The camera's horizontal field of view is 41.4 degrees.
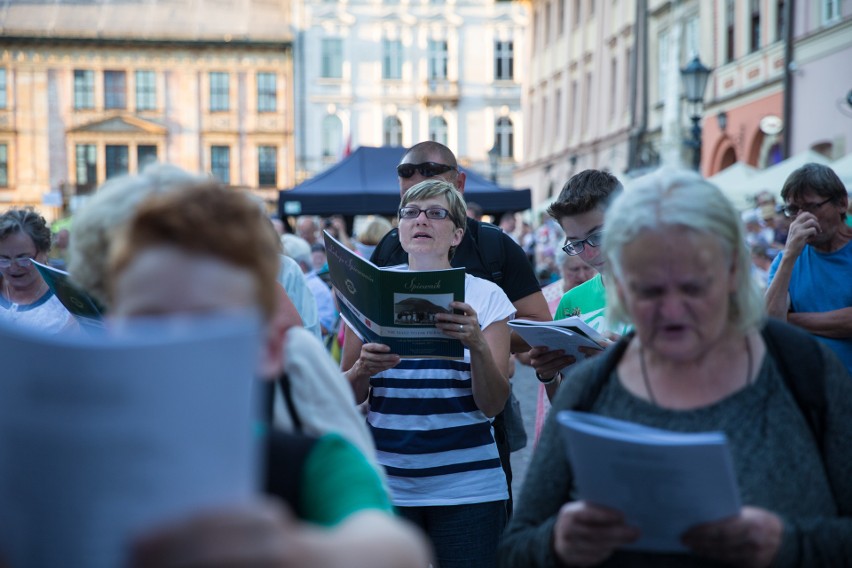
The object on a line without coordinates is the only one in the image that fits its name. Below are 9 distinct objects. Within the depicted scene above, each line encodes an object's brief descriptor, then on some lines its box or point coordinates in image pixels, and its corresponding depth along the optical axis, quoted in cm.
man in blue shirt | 497
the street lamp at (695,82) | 1391
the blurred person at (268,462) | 120
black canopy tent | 1469
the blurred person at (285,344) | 181
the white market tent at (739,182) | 1620
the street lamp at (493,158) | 2630
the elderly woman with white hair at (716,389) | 204
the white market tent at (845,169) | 1239
